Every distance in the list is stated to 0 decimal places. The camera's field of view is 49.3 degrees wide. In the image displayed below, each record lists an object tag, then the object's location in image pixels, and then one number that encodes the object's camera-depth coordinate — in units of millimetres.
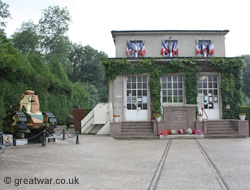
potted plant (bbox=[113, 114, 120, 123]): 15727
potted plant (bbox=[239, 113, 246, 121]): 15914
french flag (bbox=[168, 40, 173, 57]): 20797
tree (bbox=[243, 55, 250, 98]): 51656
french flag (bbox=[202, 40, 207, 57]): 20766
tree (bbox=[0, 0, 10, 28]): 28488
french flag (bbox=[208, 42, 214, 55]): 20781
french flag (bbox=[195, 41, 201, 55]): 20828
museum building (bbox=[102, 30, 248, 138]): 17984
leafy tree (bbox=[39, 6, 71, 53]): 37969
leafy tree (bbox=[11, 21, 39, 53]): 42069
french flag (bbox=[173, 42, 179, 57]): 20938
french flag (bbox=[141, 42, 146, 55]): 20922
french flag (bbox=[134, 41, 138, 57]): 20830
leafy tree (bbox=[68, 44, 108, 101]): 49594
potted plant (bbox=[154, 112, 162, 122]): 15276
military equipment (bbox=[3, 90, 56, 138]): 11367
